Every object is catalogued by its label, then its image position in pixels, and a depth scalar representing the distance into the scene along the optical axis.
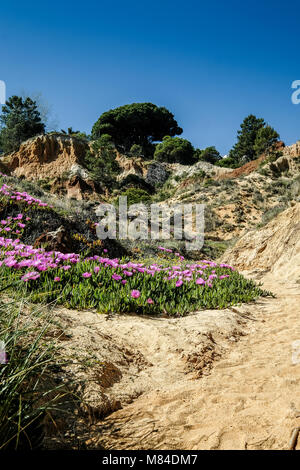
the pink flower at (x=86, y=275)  4.44
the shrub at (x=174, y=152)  42.25
